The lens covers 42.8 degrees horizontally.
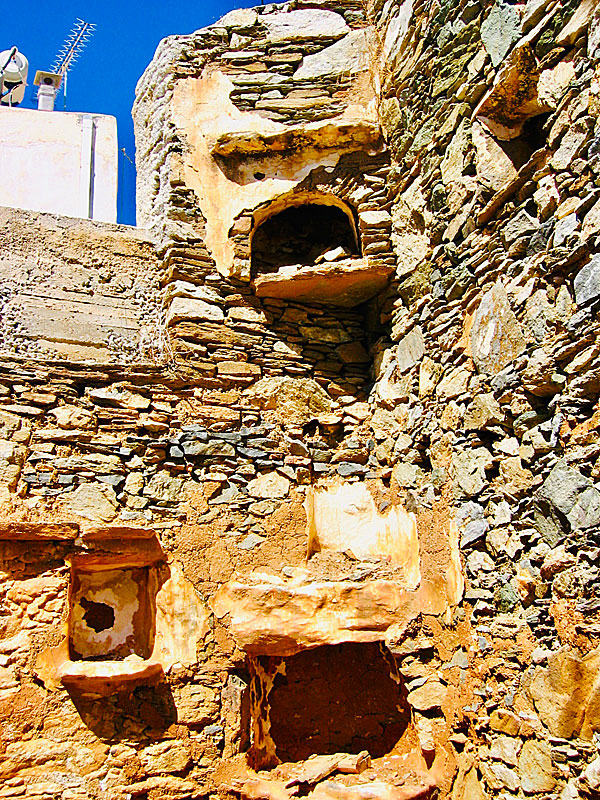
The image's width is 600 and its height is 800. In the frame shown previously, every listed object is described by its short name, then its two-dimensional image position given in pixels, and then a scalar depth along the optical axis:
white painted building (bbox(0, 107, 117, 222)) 8.62
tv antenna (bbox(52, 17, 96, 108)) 10.48
